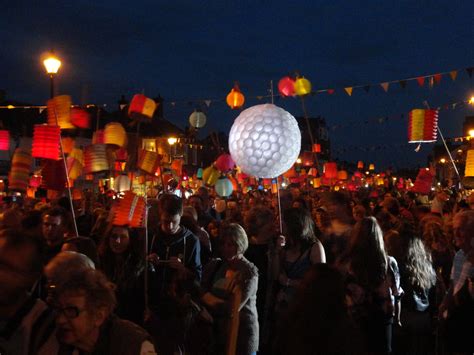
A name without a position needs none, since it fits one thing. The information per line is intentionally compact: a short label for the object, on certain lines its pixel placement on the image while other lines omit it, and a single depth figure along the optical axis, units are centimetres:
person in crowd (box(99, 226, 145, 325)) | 471
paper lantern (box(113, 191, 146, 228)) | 589
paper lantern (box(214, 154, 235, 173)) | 1365
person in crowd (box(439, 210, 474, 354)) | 414
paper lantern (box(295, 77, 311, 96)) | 1061
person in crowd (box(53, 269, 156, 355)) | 243
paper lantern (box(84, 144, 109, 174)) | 947
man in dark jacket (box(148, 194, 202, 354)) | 443
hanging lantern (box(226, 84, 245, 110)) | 1162
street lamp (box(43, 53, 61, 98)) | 1090
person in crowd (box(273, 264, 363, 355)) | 262
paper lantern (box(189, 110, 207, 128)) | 1459
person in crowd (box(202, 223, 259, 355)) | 464
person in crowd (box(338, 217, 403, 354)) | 425
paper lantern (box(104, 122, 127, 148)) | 1018
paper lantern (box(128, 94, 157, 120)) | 852
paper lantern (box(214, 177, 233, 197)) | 1346
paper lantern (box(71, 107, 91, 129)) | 951
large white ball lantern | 676
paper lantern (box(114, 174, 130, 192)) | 1458
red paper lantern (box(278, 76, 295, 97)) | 1088
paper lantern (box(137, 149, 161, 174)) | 1001
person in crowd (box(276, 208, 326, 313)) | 488
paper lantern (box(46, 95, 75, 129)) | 794
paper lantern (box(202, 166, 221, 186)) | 1401
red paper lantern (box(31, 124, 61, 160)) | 737
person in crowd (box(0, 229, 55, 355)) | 243
